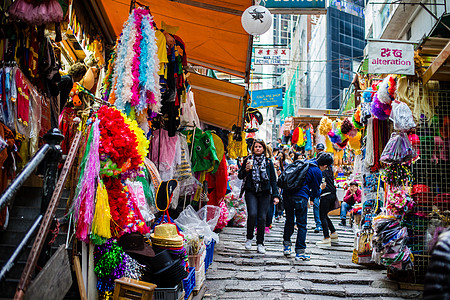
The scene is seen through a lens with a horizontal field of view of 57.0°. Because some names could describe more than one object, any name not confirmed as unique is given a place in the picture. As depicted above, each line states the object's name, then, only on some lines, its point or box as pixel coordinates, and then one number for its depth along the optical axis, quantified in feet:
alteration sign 19.90
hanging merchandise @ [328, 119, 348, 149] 41.19
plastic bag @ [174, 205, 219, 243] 20.37
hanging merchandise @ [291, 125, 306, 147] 68.04
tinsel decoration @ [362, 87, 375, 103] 24.48
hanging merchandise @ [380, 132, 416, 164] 19.85
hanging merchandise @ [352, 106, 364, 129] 27.45
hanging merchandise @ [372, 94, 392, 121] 21.90
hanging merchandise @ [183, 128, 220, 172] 26.61
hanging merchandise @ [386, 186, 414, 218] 20.20
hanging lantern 19.12
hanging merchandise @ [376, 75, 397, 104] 21.22
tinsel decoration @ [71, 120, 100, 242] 11.69
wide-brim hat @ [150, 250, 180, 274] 14.14
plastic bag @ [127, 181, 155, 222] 16.92
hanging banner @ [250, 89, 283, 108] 61.11
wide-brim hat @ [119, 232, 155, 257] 13.35
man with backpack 24.95
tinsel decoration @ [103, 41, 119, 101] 17.16
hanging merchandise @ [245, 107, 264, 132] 46.25
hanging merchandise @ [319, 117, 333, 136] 55.87
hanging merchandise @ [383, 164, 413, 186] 21.07
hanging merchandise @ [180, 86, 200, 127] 23.08
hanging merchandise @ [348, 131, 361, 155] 35.83
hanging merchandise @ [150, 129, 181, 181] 22.11
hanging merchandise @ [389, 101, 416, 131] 19.47
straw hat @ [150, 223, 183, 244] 15.28
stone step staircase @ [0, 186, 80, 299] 10.03
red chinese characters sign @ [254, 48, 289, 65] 61.31
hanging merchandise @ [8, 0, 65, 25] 13.14
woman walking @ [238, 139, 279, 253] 26.12
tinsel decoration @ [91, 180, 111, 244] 12.03
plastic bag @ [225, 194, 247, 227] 41.29
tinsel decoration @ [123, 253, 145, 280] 12.88
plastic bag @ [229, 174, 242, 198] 40.93
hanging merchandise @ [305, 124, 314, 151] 67.46
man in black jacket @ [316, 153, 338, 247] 30.25
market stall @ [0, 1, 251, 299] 12.62
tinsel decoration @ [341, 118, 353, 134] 32.82
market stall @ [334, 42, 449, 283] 19.81
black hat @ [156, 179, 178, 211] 16.66
